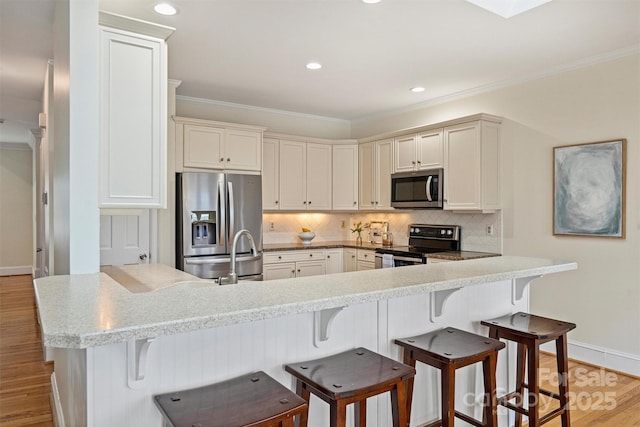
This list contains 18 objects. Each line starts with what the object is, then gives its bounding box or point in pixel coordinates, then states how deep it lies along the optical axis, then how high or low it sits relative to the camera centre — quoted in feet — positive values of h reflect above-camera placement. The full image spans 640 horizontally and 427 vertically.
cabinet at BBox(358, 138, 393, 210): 17.37 +1.62
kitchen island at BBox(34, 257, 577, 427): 4.11 -1.45
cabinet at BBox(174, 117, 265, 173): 14.65 +2.41
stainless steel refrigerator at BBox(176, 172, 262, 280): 13.75 -0.32
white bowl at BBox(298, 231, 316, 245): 18.65 -1.09
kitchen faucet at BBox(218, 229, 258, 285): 8.30 -1.27
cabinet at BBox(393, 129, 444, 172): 15.19 +2.28
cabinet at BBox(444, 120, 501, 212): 13.79 +1.52
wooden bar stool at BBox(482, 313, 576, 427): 7.11 -2.46
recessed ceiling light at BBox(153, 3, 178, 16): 8.83 +4.31
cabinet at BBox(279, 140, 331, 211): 17.80 +1.56
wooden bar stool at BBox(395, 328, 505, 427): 5.94 -2.09
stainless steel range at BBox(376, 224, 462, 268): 15.02 -1.33
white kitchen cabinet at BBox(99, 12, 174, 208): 7.34 +1.78
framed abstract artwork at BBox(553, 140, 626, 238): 11.40 +0.62
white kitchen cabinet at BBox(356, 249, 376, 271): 16.92 -1.92
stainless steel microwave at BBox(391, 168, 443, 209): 15.14 +0.85
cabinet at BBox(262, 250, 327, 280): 16.43 -2.07
